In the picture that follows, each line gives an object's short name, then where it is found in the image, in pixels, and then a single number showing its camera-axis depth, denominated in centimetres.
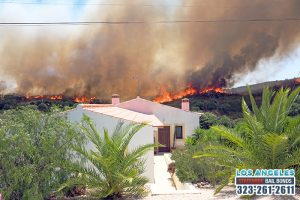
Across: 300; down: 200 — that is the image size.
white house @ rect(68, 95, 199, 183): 2836
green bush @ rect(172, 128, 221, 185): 1314
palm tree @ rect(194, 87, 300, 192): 1107
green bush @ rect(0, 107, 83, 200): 1047
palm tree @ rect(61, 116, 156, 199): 1104
